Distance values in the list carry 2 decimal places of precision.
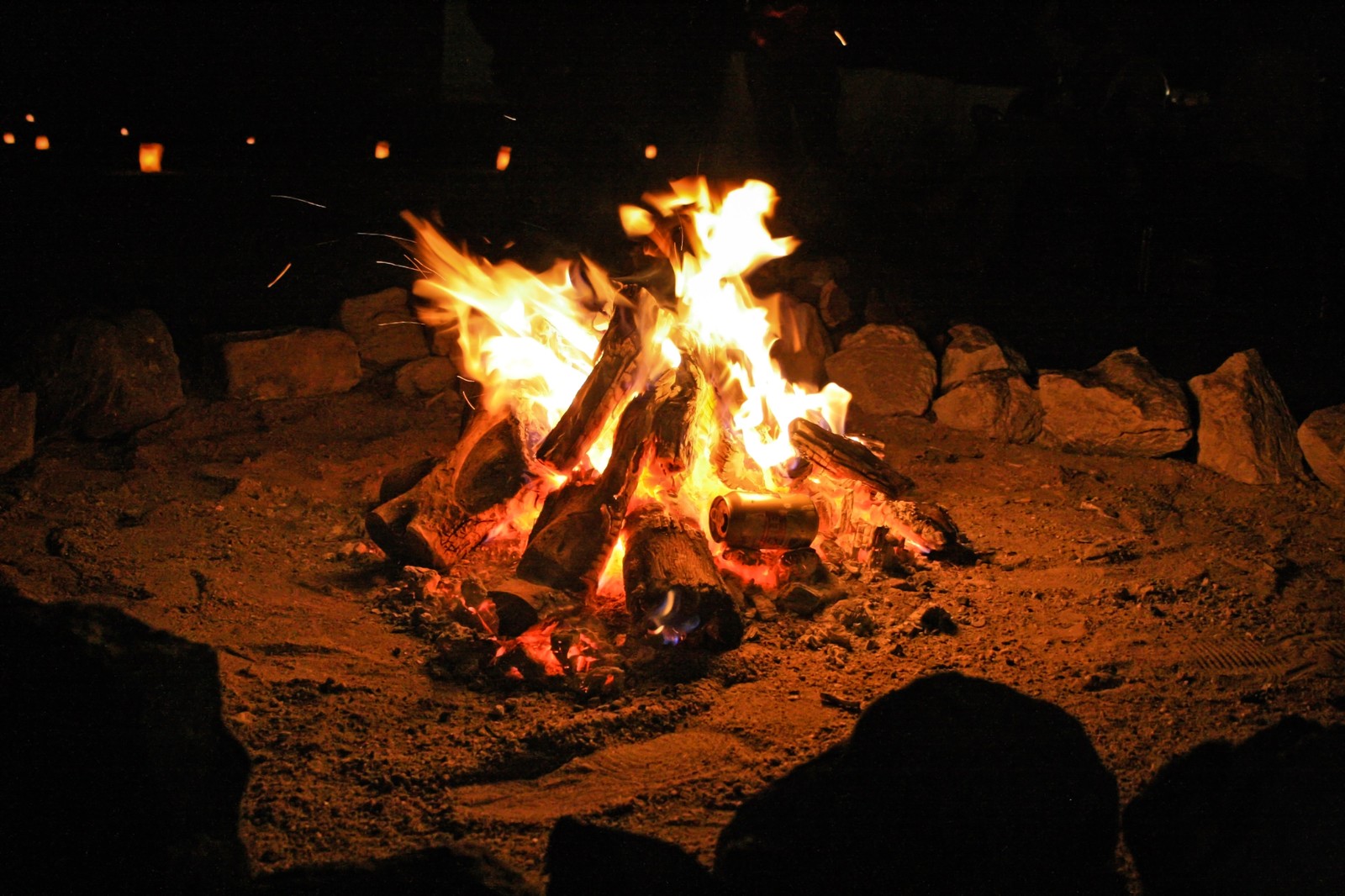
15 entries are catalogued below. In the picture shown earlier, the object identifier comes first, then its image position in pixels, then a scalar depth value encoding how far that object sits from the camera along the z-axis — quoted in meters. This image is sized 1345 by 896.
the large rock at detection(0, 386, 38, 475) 4.22
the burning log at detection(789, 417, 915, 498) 3.91
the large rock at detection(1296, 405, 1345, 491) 4.31
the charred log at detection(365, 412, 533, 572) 3.58
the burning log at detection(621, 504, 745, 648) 3.07
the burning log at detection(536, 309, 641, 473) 3.75
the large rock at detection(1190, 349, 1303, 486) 4.45
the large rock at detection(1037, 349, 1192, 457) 4.72
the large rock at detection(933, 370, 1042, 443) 5.09
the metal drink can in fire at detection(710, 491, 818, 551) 3.52
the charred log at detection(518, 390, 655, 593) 3.35
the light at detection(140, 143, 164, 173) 6.38
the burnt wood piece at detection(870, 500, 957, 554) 3.78
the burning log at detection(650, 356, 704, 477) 3.63
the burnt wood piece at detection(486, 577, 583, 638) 3.09
